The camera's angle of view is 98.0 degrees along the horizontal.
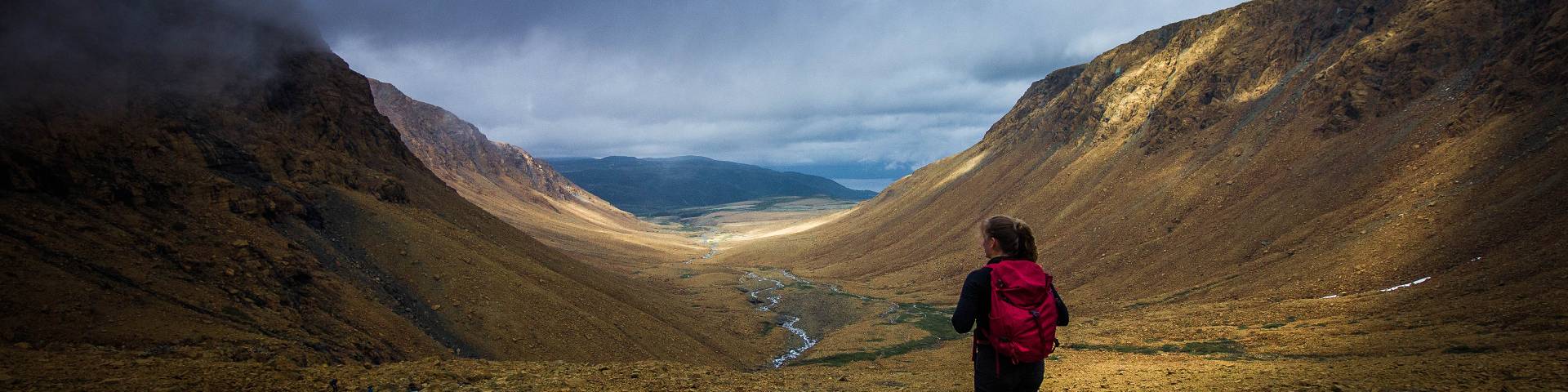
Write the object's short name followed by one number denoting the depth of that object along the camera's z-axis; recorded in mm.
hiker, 5387
